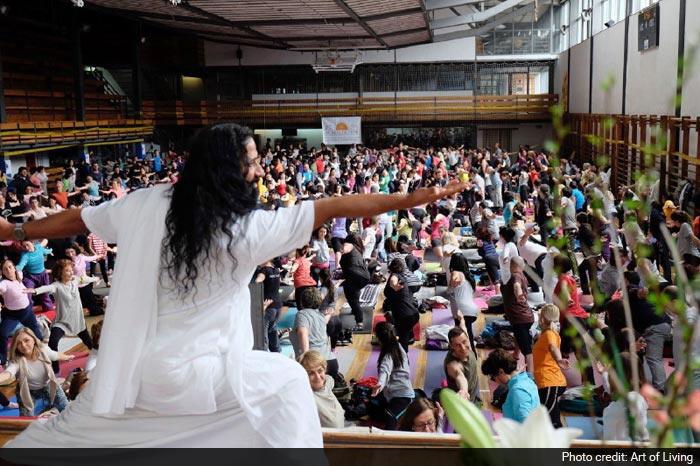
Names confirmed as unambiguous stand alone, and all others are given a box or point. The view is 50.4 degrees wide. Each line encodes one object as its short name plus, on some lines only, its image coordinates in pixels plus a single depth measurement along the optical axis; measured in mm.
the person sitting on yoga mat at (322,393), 4676
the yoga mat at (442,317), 9023
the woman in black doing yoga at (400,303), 7285
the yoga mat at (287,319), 9182
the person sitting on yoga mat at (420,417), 4375
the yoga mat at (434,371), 6922
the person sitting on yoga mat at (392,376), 5766
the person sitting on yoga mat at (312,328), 6289
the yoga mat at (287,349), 7949
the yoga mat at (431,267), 12033
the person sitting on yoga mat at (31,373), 5711
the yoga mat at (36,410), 6043
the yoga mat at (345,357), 7564
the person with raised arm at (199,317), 1979
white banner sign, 28625
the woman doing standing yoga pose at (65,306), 7062
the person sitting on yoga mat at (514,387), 4695
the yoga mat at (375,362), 7336
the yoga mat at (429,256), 13014
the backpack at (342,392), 6242
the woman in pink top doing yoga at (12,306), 7039
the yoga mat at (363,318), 8898
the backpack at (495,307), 9391
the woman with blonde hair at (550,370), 5477
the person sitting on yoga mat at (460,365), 5363
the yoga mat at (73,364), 7469
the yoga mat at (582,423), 5628
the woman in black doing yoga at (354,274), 8773
